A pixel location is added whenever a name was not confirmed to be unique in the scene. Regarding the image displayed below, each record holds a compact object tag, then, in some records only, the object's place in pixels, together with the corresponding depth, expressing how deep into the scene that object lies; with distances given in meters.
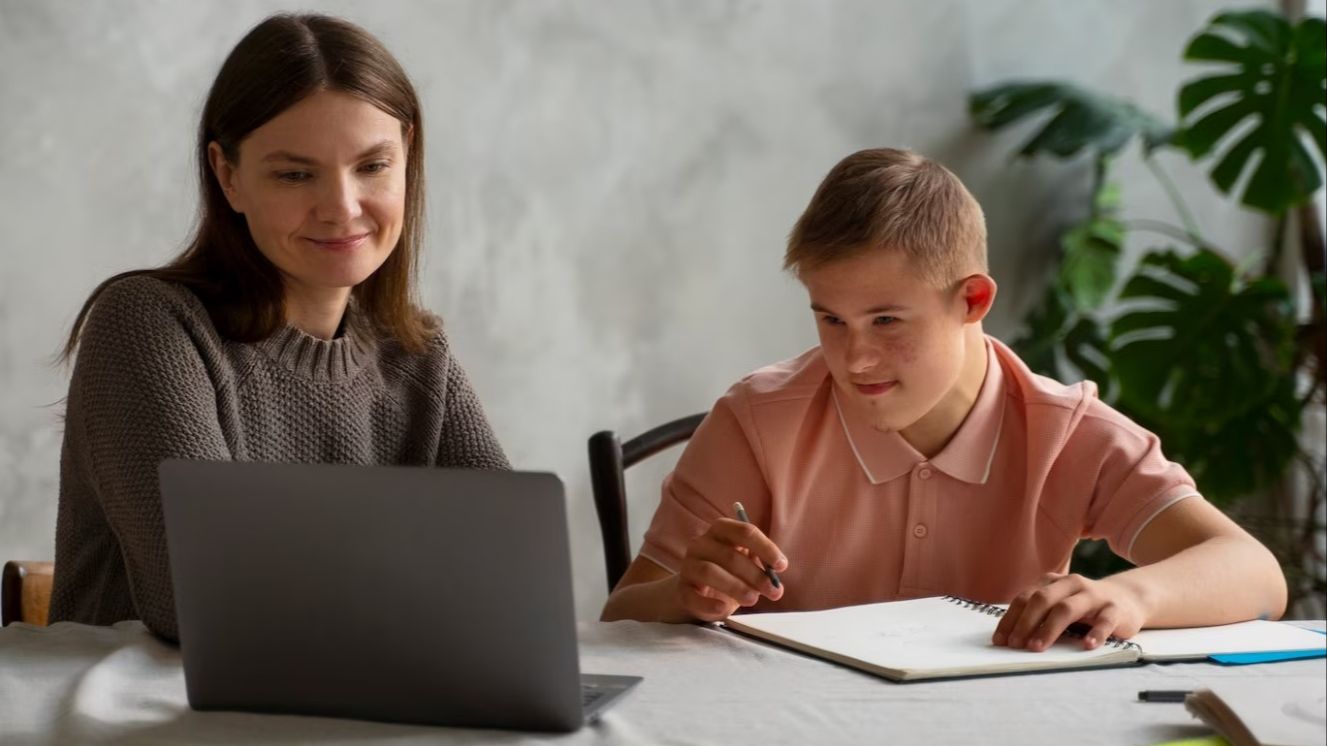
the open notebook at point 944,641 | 2.25
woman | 2.45
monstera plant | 3.61
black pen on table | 2.17
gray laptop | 2.10
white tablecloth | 2.13
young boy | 2.48
